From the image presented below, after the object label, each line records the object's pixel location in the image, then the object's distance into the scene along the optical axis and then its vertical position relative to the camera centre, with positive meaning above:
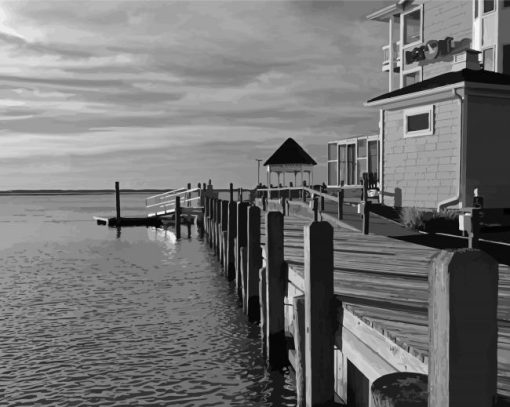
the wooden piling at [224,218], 18.29 -1.58
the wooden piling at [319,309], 5.25 -1.29
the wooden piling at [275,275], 7.89 -1.47
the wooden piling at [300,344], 5.74 -1.78
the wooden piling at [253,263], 10.41 -1.73
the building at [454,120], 19.14 +1.58
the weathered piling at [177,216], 34.80 -2.87
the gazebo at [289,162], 42.62 +0.40
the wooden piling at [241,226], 13.06 -1.29
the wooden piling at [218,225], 22.04 -2.19
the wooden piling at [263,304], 8.71 -2.06
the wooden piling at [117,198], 43.77 -2.08
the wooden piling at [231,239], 15.17 -1.94
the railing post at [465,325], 2.37 -0.66
